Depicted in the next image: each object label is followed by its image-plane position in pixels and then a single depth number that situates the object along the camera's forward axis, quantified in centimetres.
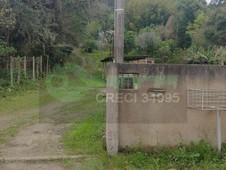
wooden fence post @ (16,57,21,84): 904
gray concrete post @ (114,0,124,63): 321
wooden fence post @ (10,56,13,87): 831
